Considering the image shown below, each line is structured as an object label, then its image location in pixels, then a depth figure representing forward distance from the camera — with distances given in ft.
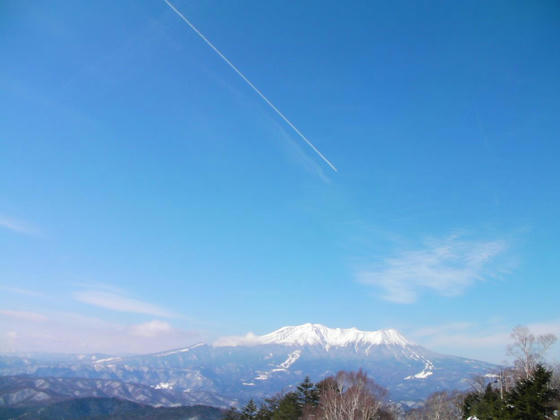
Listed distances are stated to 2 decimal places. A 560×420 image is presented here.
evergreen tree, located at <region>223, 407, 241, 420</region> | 262.06
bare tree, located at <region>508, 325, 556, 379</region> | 212.43
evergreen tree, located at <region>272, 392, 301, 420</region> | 202.28
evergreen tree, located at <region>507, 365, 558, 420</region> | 117.70
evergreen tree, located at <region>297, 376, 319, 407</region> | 207.90
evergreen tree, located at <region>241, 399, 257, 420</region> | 242.58
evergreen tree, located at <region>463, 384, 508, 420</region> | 133.28
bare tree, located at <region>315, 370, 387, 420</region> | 172.55
